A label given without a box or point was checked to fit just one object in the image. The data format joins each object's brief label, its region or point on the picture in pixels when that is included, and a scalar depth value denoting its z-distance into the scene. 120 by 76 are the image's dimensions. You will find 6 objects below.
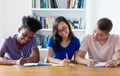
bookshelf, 4.09
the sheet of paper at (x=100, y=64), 2.23
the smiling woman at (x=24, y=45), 2.39
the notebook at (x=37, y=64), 2.25
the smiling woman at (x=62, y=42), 2.58
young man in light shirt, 2.52
